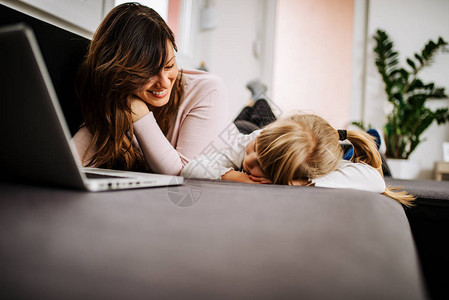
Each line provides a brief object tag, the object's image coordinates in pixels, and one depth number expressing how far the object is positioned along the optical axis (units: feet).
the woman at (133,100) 2.87
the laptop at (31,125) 1.03
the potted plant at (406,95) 9.71
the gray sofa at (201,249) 0.79
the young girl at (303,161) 2.34
